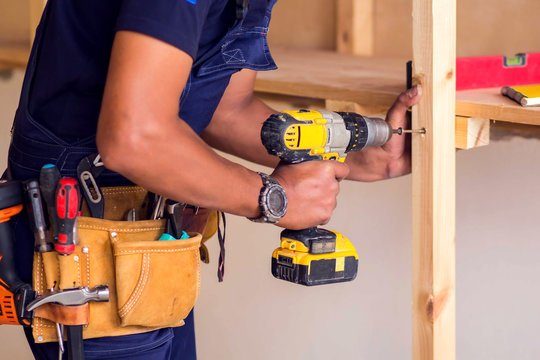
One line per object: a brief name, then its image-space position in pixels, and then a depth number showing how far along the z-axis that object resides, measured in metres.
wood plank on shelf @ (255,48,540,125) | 2.13
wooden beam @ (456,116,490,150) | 2.16
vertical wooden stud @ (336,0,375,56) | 3.19
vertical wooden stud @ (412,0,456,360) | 2.09
